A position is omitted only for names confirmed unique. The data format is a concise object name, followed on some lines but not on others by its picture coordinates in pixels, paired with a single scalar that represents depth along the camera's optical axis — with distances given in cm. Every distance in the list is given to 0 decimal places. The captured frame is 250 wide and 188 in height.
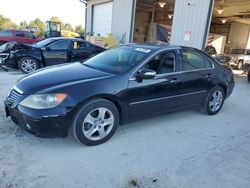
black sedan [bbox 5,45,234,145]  304
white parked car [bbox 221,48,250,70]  1604
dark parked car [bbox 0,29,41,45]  1634
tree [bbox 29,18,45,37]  6512
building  930
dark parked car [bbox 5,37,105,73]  818
